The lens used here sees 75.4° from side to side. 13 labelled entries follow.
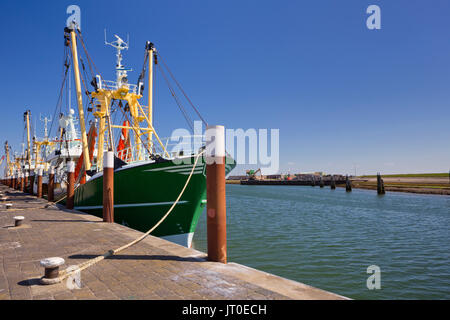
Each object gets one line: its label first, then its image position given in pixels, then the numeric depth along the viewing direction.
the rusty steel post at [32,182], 28.60
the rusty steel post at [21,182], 37.85
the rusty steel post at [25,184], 31.91
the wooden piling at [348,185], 61.59
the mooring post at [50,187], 20.02
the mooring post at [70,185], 15.29
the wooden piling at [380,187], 51.50
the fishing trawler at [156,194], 12.02
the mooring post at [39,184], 24.23
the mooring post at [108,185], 10.21
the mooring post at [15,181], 48.37
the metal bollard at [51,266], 4.08
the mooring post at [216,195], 5.42
